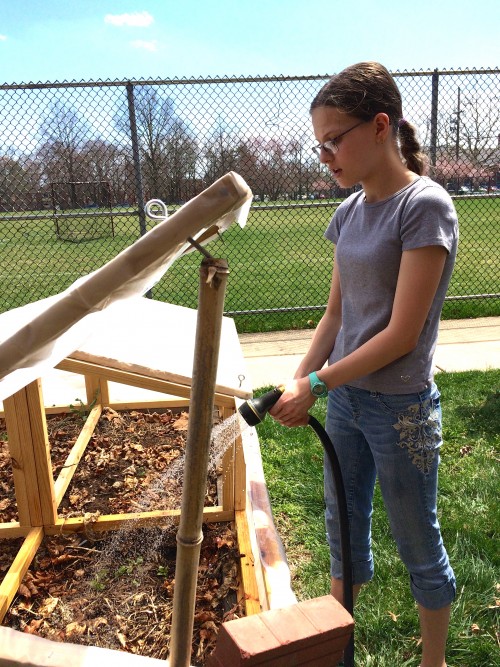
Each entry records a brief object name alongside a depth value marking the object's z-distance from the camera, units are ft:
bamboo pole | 2.72
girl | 4.70
